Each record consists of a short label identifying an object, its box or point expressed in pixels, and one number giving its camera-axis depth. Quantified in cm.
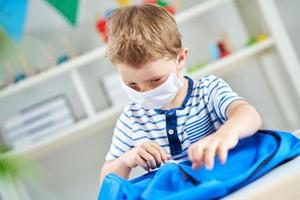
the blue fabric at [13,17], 295
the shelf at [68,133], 272
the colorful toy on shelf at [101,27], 288
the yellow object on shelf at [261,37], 283
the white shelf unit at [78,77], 273
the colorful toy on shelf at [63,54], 288
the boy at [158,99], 121
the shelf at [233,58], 275
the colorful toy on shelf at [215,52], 289
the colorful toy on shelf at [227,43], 294
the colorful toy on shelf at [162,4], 277
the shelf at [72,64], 274
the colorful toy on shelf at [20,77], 287
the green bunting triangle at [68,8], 308
